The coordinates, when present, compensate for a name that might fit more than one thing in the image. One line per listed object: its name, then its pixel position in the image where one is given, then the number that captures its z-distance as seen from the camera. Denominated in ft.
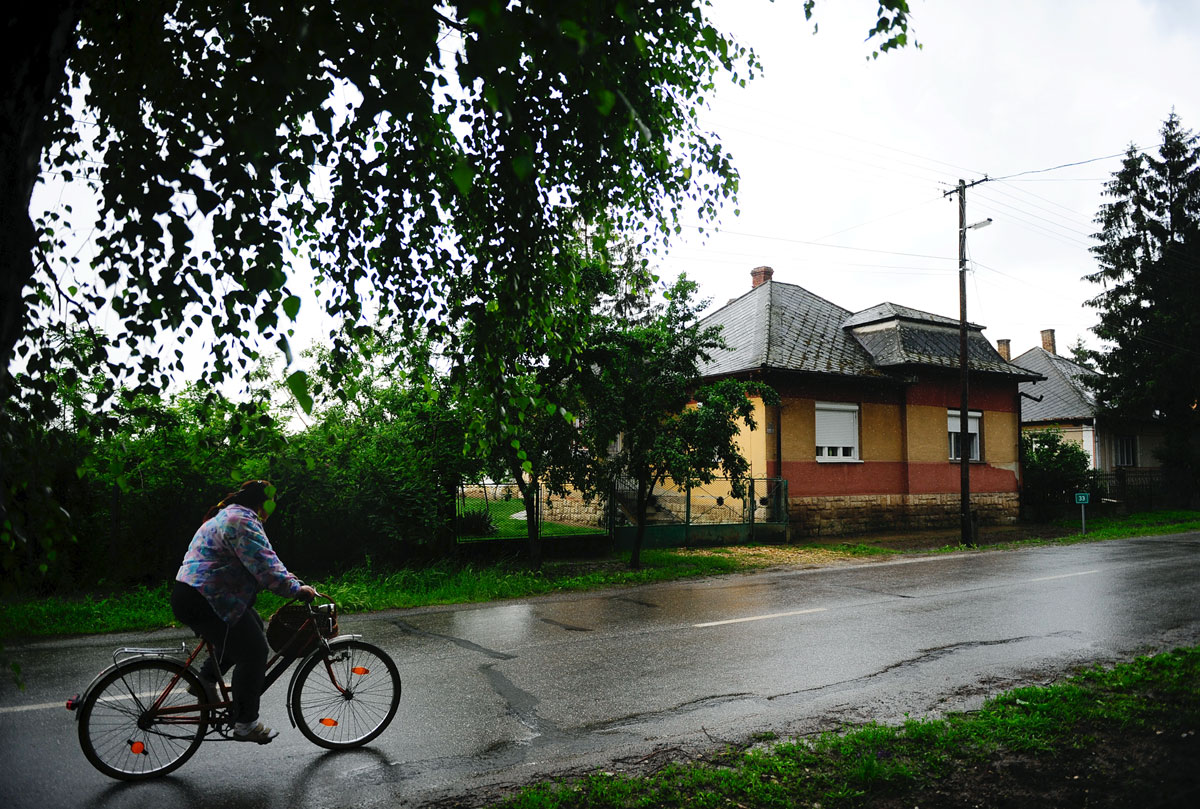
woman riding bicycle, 15.60
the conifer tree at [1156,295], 99.09
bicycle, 15.11
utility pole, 63.62
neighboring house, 107.96
